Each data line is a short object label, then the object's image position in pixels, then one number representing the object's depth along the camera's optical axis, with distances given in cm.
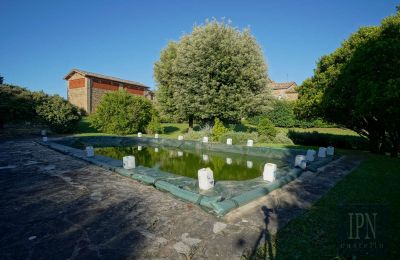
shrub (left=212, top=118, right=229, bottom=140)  1732
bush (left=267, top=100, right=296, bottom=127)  3269
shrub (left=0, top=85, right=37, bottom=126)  1947
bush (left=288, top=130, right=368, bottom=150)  1448
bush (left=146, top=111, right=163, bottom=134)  2431
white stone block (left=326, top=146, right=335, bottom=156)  1059
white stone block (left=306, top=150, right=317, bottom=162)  942
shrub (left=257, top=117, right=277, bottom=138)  1759
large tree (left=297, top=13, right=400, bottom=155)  874
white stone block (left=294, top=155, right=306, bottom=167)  800
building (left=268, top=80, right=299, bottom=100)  4981
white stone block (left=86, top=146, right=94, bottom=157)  971
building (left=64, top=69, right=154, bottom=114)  3509
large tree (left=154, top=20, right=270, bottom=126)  1769
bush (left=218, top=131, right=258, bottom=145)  1641
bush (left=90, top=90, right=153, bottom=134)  2297
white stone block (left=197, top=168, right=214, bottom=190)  573
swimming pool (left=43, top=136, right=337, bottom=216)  534
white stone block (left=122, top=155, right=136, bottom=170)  750
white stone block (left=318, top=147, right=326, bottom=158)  995
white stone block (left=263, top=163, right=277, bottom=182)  642
